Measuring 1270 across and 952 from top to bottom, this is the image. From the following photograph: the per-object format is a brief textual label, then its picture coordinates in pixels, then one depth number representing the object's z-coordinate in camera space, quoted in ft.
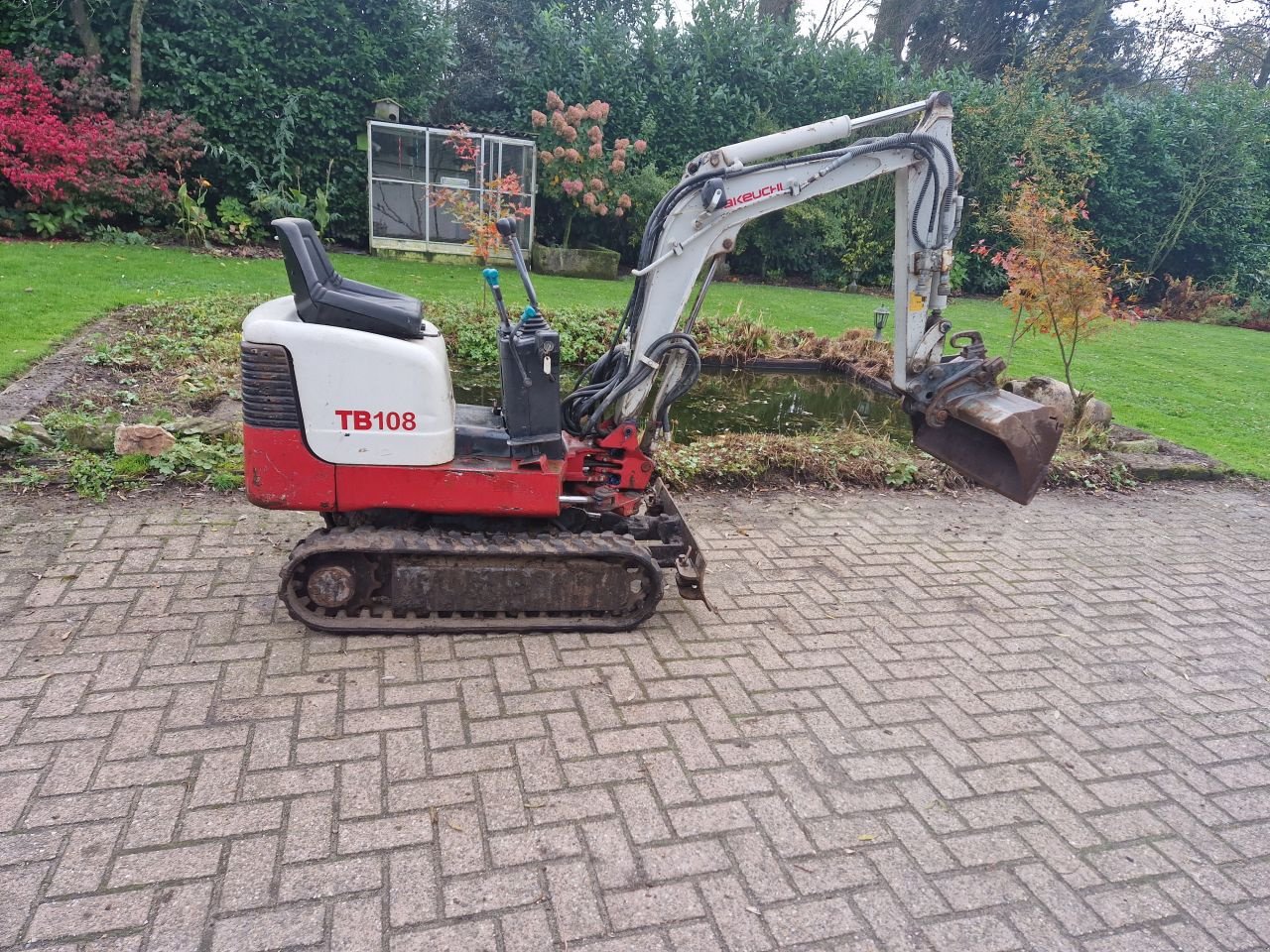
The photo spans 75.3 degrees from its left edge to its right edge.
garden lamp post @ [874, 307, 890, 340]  33.62
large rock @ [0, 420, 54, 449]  16.25
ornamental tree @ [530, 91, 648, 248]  47.14
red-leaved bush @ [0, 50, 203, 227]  37.70
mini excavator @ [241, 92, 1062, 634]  11.24
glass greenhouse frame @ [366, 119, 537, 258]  47.32
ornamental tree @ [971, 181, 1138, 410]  23.59
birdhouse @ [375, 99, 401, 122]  47.42
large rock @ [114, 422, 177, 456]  16.65
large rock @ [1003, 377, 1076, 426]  25.45
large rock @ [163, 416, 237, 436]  17.63
